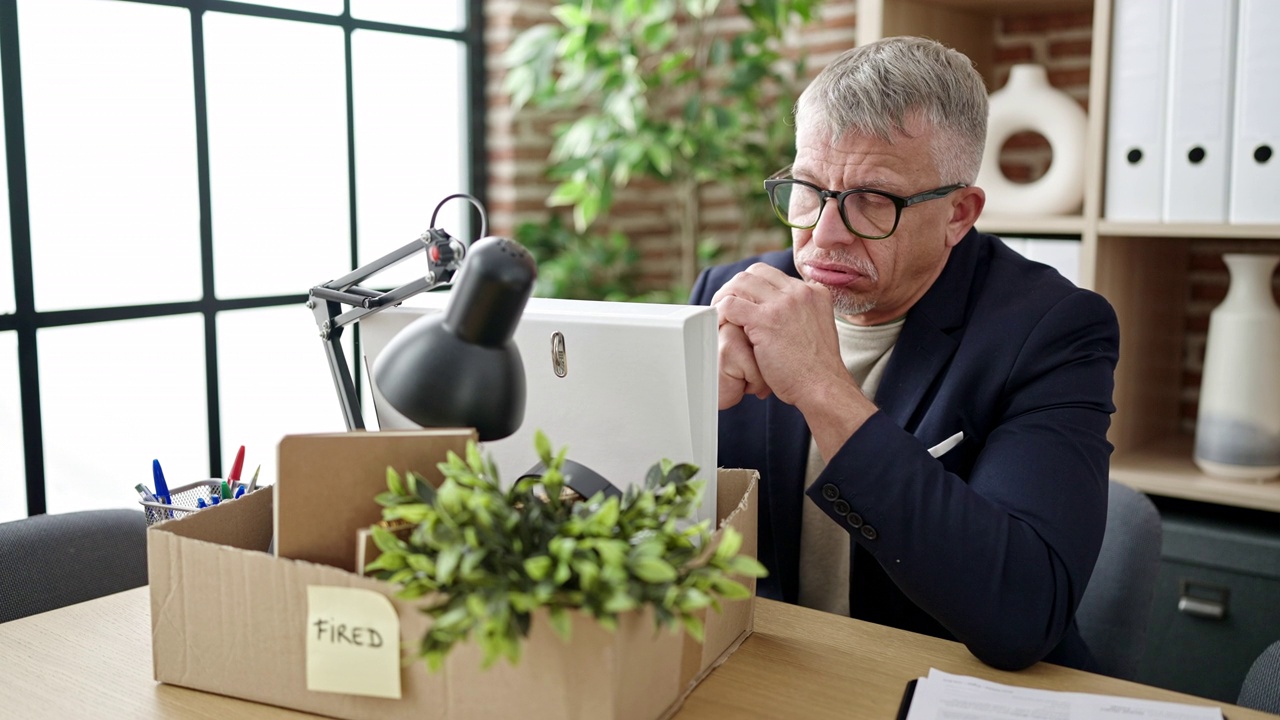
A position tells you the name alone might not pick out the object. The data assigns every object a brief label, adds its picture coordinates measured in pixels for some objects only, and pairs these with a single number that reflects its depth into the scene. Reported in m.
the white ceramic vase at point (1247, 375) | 2.17
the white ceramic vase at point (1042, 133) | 2.36
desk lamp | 0.85
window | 2.20
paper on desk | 0.99
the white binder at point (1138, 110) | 2.18
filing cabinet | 2.06
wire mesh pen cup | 1.21
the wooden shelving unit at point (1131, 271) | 2.23
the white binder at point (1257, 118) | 2.05
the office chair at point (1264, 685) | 1.31
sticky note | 0.91
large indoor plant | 2.73
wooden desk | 0.99
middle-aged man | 1.16
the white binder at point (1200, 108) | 2.10
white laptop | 1.01
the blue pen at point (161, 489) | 1.23
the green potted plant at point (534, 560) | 0.76
